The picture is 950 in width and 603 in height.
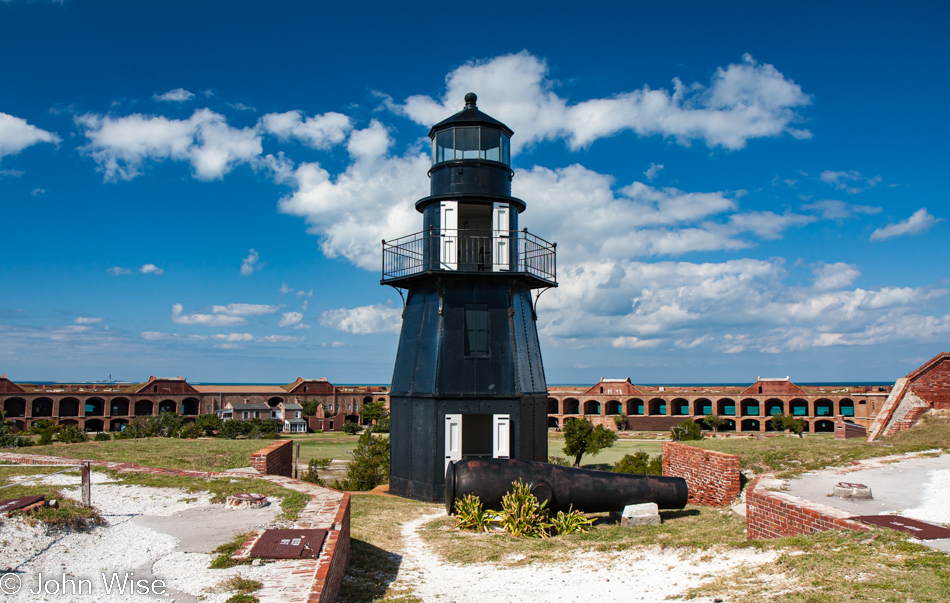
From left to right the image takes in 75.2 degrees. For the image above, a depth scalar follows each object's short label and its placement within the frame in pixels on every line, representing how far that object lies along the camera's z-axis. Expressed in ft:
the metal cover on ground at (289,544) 21.61
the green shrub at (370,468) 64.34
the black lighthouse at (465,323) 53.36
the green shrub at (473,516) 38.99
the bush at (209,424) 165.73
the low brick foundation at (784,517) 26.00
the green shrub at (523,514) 37.65
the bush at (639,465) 62.80
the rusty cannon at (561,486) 40.09
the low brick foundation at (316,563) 18.31
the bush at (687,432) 148.27
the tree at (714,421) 215.10
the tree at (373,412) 227.40
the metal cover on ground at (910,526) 23.45
